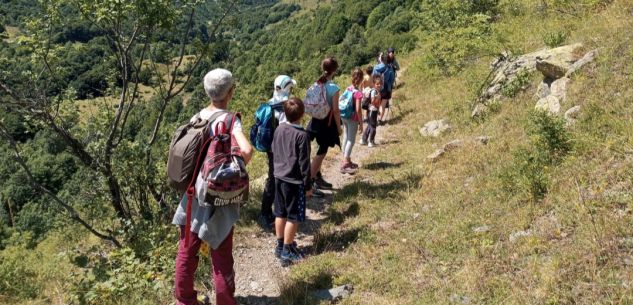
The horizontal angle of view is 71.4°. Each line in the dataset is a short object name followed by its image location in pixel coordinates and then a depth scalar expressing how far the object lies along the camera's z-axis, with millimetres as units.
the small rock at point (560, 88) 7126
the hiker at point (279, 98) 5383
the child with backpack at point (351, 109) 7945
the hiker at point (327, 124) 6371
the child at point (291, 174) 4883
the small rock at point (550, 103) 6875
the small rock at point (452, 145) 7801
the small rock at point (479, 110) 9383
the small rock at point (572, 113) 6143
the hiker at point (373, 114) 9801
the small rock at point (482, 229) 4633
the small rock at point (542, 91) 7961
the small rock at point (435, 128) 9938
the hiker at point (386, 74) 11384
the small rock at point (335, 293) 4160
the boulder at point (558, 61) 7914
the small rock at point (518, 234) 4265
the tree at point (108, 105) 5781
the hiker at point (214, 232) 3480
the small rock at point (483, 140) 7507
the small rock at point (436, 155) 7734
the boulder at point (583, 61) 7414
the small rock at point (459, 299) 3576
